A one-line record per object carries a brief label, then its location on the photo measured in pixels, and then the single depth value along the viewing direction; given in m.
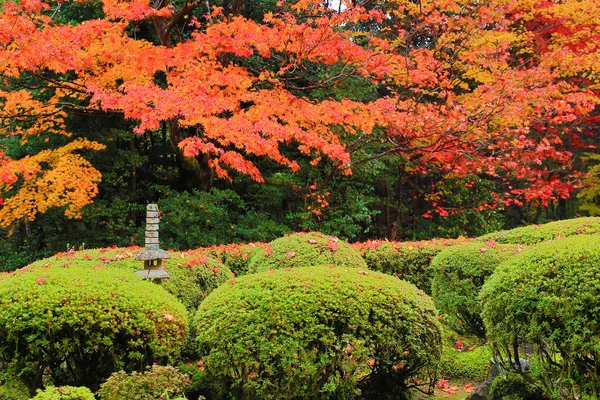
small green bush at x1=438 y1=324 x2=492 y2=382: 5.28
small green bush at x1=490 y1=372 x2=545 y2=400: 3.87
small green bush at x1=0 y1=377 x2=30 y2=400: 4.40
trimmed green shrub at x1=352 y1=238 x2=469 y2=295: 7.36
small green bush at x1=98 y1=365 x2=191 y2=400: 3.06
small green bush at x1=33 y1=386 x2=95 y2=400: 2.70
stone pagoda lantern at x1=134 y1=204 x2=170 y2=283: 4.40
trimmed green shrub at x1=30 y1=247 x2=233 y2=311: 4.95
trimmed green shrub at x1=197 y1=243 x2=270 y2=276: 6.99
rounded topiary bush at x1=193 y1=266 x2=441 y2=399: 3.43
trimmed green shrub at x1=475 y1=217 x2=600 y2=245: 6.51
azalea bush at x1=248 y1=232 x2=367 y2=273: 5.64
